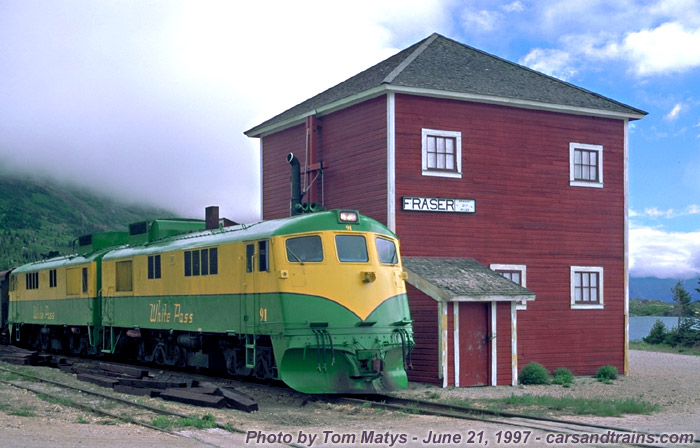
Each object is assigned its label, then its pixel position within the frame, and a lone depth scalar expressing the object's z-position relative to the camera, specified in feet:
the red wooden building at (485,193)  69.82
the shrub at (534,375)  72.54
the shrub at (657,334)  146.51
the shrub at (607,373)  79.30
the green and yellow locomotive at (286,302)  52.75
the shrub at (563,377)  72.39
